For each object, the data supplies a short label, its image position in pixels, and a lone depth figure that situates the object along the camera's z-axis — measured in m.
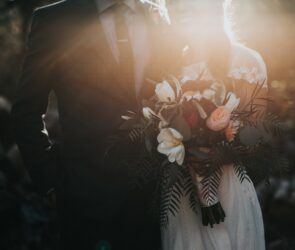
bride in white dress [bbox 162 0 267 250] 3.15
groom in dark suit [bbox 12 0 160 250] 3.28
